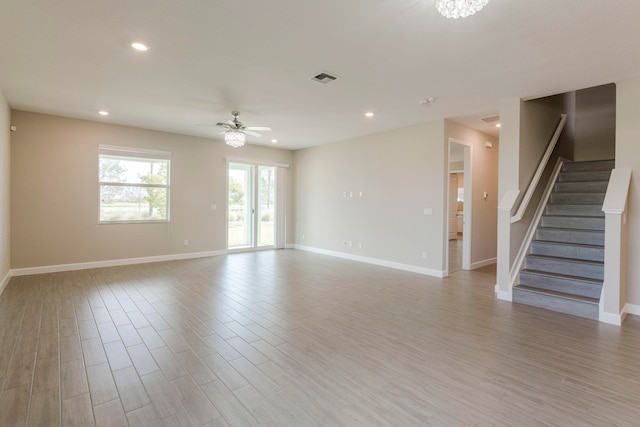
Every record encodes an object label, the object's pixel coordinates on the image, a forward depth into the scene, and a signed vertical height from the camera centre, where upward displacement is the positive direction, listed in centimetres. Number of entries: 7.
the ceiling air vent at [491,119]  521 +156
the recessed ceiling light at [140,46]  290 +155
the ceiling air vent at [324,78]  356 +155
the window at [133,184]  599 +48
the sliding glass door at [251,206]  781 +6
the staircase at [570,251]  372 -57
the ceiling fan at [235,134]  475 +115
